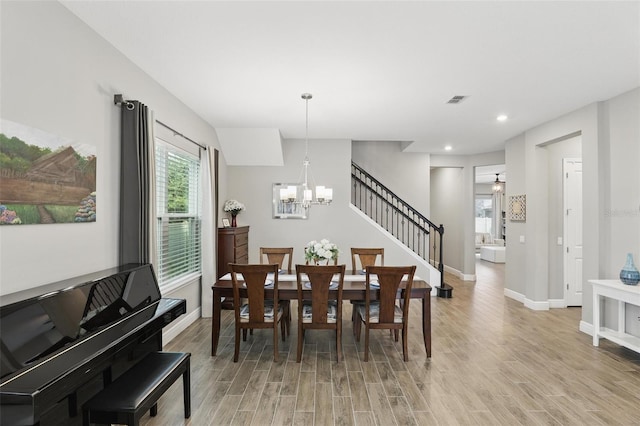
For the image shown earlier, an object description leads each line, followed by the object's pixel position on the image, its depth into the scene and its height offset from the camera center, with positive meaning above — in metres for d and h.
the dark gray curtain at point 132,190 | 2.89 +0.22
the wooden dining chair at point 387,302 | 3.25 -0.91
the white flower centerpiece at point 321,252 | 3.75 -0.45
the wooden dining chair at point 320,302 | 3.22 -0.91
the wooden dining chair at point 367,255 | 4.80 -0.62
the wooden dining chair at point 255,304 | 3.23 -0.92
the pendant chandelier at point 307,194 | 3.87 +0.23
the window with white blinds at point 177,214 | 3.86 +0.01
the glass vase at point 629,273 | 3.56 -0.69
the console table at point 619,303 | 3.40 -1.07
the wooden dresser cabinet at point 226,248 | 5.19 -0.54
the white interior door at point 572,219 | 5.34 -0.13
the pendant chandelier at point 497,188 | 10.05 +0.74
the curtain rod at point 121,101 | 2.84 +1.00
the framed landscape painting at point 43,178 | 1.87 +0.25
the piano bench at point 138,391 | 1.81 -1.06
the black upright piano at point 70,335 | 1.36 -0.68
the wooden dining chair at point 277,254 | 4.71 -0.59
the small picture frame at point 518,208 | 5.61 +0.07
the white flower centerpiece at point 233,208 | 5.65 +0.10
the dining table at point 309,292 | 3.43 -0.86
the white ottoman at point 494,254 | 10.71 -1.39
